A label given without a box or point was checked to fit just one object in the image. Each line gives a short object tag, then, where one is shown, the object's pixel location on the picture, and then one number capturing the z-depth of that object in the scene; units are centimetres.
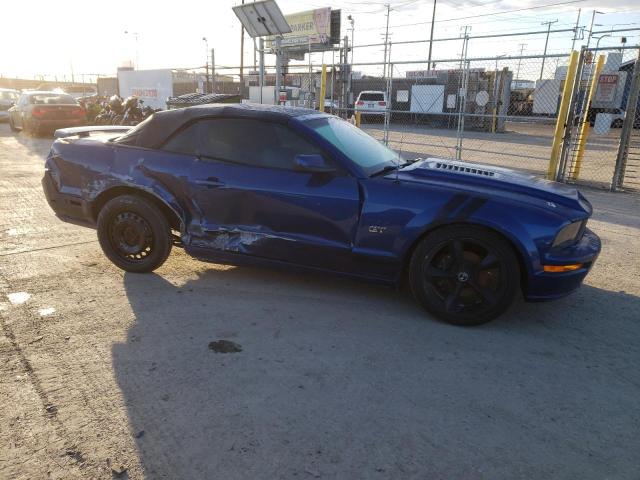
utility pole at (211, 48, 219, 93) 1587
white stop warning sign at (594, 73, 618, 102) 833
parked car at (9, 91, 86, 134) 1518
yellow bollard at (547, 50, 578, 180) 861
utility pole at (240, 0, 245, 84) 3819
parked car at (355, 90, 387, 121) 2734
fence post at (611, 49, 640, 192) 802
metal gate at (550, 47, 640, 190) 827
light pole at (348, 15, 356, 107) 3724
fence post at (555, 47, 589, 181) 850
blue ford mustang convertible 338
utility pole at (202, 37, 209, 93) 1624
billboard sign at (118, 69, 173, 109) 2158
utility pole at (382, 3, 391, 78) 1409
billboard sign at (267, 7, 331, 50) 1725
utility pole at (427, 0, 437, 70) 4756
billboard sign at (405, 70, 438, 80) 2775
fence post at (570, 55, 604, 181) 857
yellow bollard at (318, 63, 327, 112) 1252
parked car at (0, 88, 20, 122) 2130
